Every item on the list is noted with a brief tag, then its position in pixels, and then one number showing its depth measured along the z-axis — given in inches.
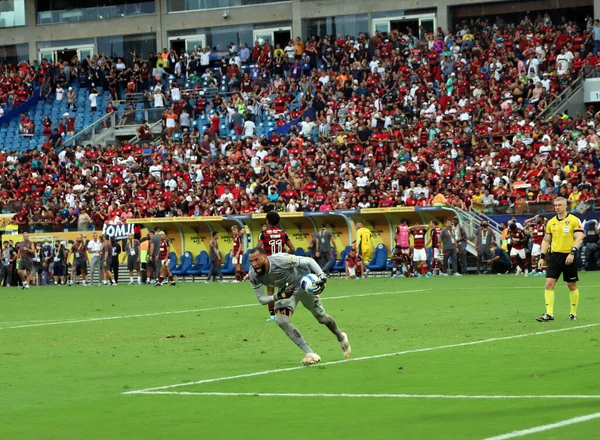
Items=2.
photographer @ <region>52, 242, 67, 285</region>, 1734.9
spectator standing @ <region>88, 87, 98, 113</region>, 2300.7
